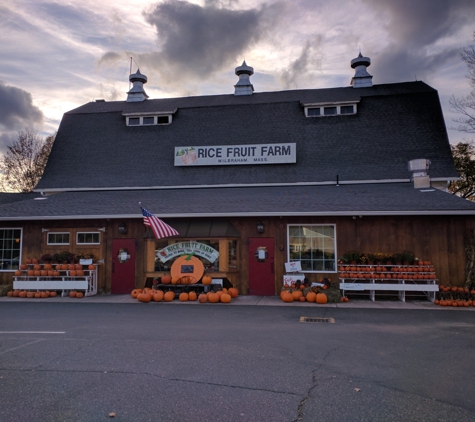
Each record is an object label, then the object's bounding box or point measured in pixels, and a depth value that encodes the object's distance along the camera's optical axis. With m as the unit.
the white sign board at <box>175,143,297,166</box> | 18.70
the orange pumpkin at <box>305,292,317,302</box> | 12.40
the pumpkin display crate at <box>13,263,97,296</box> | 14.26
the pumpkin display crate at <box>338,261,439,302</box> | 12.49
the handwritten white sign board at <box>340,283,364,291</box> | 12.70
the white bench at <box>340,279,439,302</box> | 12.34
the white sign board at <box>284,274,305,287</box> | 13.60
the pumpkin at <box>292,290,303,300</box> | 12.67
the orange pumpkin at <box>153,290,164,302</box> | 12.90
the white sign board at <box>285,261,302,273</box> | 13.86
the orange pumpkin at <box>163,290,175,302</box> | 13.03
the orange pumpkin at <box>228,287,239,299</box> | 13.40
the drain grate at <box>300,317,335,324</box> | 9.75
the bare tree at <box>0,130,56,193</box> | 37.41
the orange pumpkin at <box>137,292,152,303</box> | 12.73
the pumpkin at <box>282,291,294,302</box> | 12.56
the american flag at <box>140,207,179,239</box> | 12.78
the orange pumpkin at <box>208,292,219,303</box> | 12.62
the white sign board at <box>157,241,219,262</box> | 14.38
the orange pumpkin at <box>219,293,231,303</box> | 12.50
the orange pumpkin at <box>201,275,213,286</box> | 13.49
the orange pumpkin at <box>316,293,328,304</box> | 12.22
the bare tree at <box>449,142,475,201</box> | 30.50
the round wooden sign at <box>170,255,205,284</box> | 13.89
